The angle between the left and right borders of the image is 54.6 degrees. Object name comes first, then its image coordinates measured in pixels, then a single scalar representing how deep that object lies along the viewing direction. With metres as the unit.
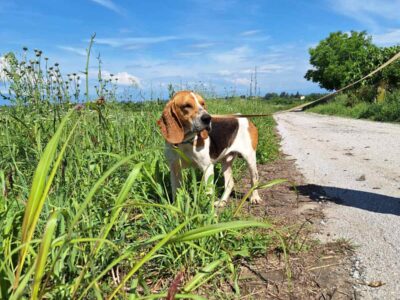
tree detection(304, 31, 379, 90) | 48.84
